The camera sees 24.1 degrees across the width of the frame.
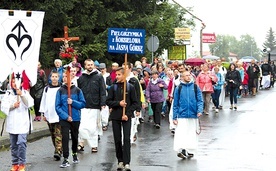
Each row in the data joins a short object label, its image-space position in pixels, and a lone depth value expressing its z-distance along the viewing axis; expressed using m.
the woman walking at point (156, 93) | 19.00
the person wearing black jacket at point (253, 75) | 34.62
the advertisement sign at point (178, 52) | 40.16
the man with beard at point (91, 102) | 13.30
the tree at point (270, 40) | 187.30
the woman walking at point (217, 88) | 24.48
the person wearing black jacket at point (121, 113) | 11.08
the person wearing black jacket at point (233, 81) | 24.92
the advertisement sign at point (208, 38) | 49.22
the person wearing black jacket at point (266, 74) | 40.69
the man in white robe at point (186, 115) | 12.65
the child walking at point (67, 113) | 11.58
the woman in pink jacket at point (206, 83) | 22.73
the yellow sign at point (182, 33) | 36.28
